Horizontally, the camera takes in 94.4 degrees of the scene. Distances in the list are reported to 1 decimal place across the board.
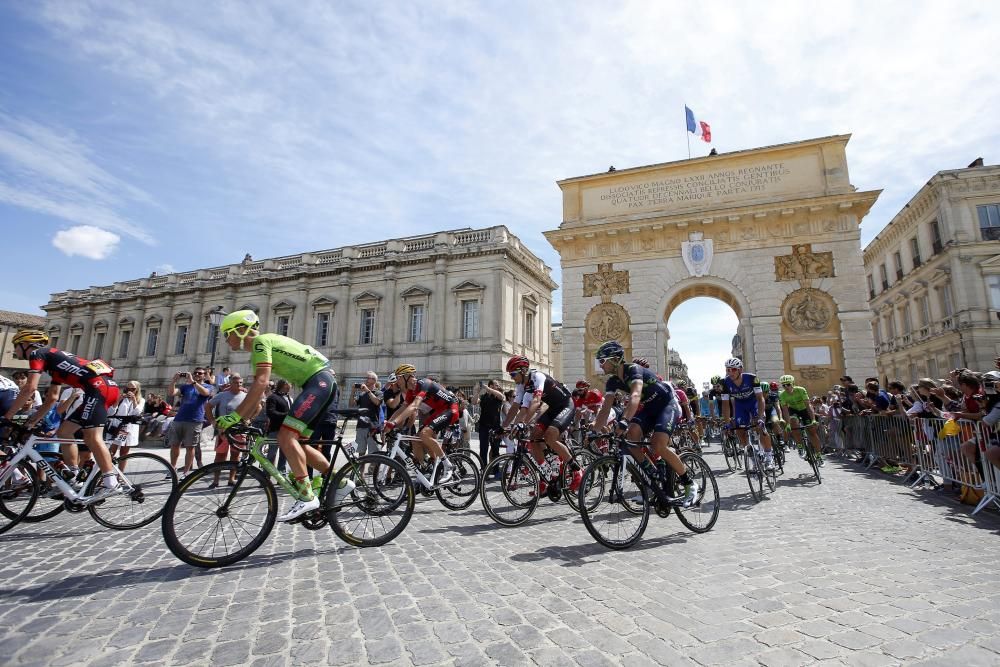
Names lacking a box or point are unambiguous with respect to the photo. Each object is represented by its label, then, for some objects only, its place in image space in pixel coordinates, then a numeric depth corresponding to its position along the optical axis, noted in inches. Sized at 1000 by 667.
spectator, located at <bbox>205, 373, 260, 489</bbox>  299.8
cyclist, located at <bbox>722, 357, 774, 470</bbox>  267.7
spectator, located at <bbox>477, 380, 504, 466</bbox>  333.1
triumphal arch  679.7
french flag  807.1
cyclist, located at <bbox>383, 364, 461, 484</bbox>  220.1
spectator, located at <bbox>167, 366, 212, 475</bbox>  318.7
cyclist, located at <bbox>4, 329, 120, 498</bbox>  185.6
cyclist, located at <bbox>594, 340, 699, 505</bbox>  187.5
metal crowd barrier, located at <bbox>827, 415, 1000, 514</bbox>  225.8
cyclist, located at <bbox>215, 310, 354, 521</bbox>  152.4
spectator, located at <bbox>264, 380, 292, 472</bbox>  218.9
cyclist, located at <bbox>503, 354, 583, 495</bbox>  217.6
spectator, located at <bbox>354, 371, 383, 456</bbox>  336.2
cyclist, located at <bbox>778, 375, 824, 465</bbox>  361.4
